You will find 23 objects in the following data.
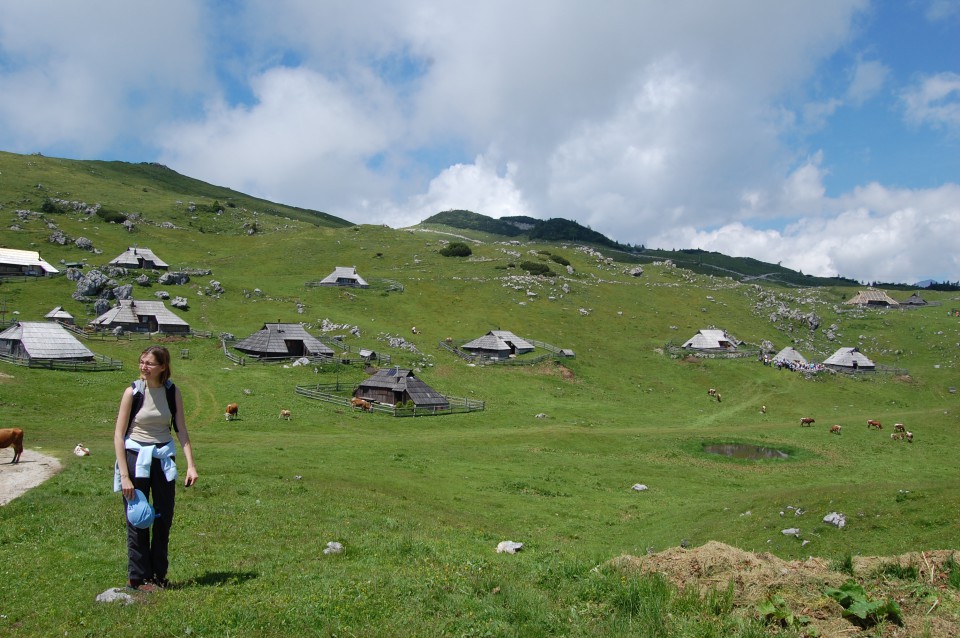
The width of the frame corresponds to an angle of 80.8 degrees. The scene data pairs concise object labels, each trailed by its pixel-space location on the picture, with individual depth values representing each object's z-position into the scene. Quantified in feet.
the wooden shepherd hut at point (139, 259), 352.69
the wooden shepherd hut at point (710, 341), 314.14
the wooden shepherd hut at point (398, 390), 193.06
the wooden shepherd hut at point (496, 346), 278.26
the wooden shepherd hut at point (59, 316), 247.29
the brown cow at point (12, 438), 78.89
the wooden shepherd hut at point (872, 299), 453.17
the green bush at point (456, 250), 488.31
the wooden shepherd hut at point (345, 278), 362.47
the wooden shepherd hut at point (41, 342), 188.65
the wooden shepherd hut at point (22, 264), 308.40
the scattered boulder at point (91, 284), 282.52
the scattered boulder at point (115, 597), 30.71
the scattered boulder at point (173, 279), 317.83
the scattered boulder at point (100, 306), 265.34
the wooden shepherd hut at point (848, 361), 297.22
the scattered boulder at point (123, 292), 277.03
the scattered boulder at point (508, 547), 54.13
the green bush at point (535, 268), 433.89
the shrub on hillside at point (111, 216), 453.58
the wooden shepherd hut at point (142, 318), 251.60
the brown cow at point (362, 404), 184.96
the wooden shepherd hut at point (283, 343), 234.62
